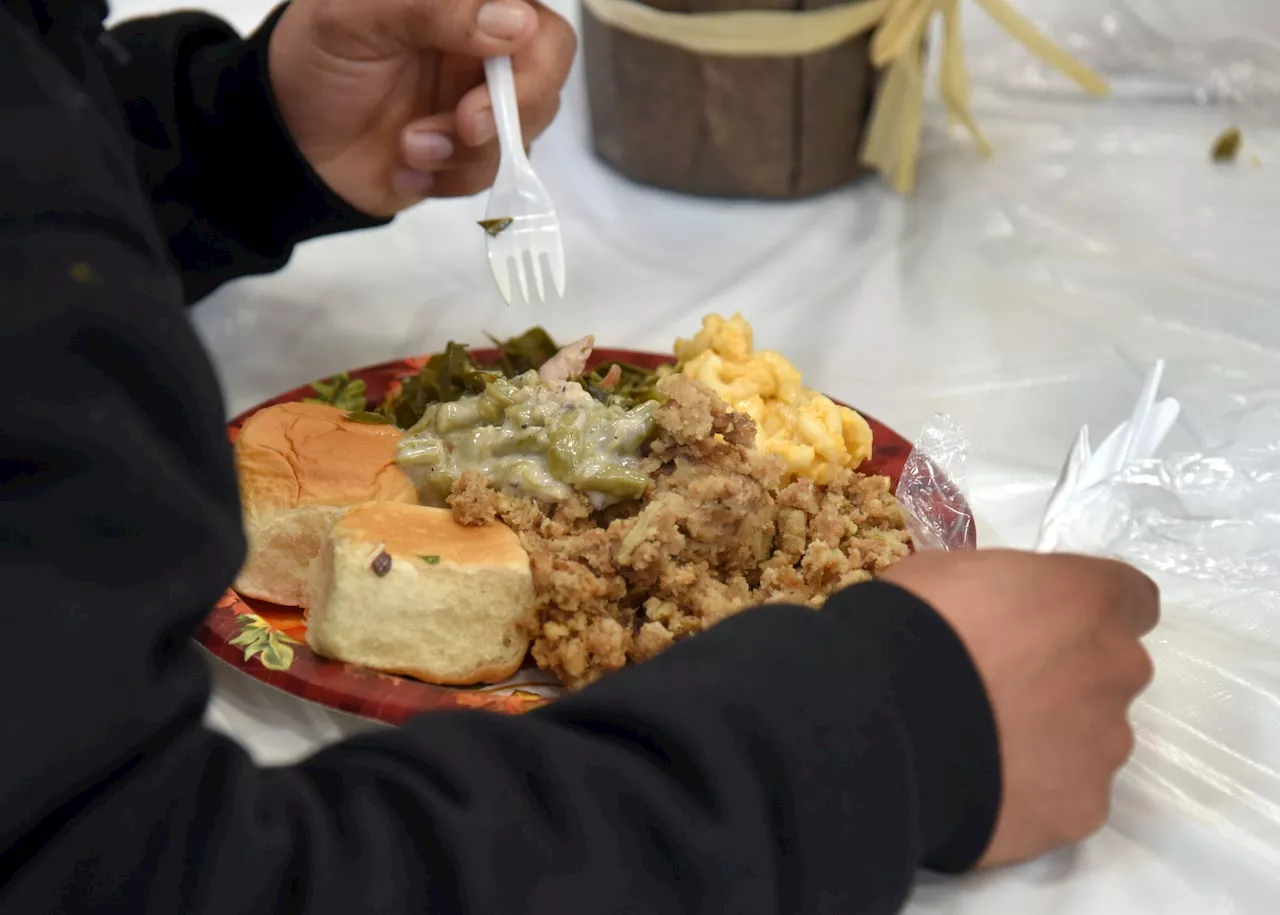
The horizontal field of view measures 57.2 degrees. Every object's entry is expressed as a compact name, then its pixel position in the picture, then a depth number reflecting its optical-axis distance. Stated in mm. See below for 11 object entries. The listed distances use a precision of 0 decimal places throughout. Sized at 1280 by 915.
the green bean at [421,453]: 699
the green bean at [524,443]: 690
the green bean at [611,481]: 668
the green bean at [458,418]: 716
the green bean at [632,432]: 687
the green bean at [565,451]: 675
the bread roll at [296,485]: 654
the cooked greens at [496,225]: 799
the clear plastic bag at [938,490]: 668
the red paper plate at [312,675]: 563
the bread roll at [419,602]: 590
